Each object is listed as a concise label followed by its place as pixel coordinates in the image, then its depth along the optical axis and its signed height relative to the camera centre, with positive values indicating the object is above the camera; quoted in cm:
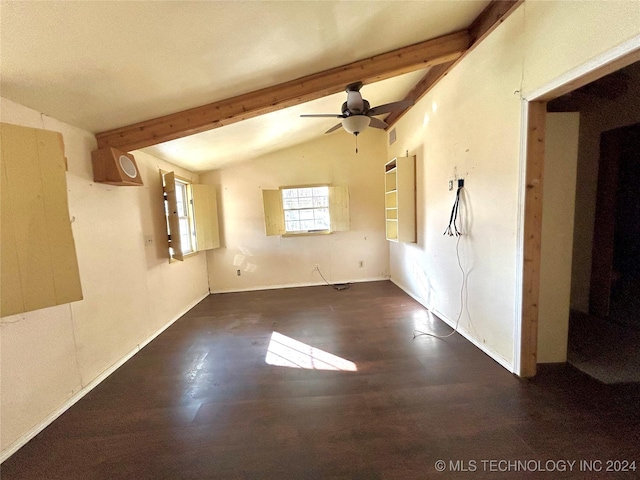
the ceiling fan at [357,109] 256 +108
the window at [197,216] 418 +6
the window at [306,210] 509 +10
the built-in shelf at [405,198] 384 +20
